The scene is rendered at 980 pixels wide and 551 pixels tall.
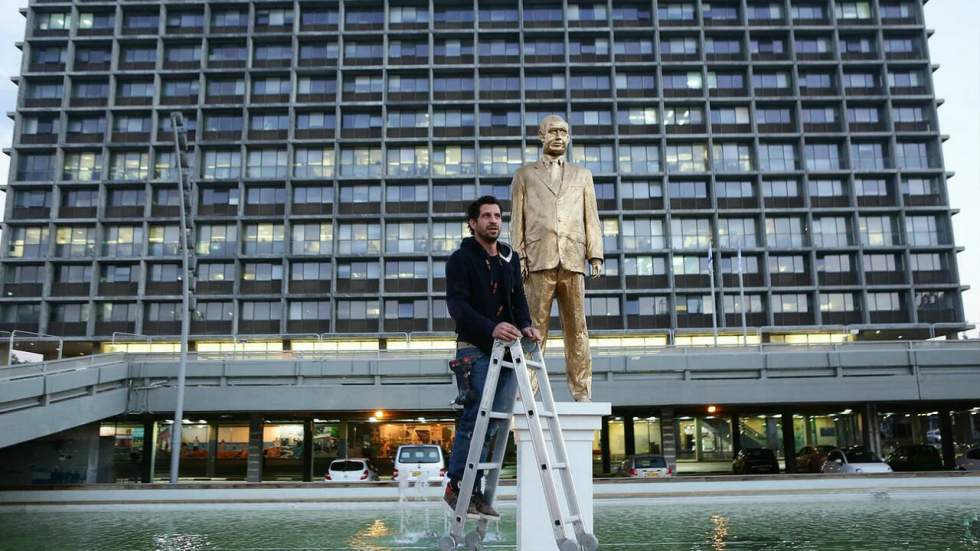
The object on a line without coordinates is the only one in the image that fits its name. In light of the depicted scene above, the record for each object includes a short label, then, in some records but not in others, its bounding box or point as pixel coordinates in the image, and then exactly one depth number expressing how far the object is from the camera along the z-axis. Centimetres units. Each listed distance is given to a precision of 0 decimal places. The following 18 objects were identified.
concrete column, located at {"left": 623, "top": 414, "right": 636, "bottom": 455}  5028
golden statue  889
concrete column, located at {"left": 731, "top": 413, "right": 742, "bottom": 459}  5566
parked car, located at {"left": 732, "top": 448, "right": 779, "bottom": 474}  4031
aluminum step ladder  556
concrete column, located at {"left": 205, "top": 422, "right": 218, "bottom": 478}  5531
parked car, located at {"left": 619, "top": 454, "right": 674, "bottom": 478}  3462
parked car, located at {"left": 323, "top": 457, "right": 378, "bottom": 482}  3247
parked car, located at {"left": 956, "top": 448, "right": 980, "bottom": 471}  3297
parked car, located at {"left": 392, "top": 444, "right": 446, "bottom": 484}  2802
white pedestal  762
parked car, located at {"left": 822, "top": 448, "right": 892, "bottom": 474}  3114
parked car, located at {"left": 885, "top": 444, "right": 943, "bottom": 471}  3647
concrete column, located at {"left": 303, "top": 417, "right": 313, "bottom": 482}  4525
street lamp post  3178
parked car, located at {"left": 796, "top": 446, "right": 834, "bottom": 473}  3964
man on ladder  632
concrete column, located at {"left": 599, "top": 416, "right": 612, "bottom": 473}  4900
